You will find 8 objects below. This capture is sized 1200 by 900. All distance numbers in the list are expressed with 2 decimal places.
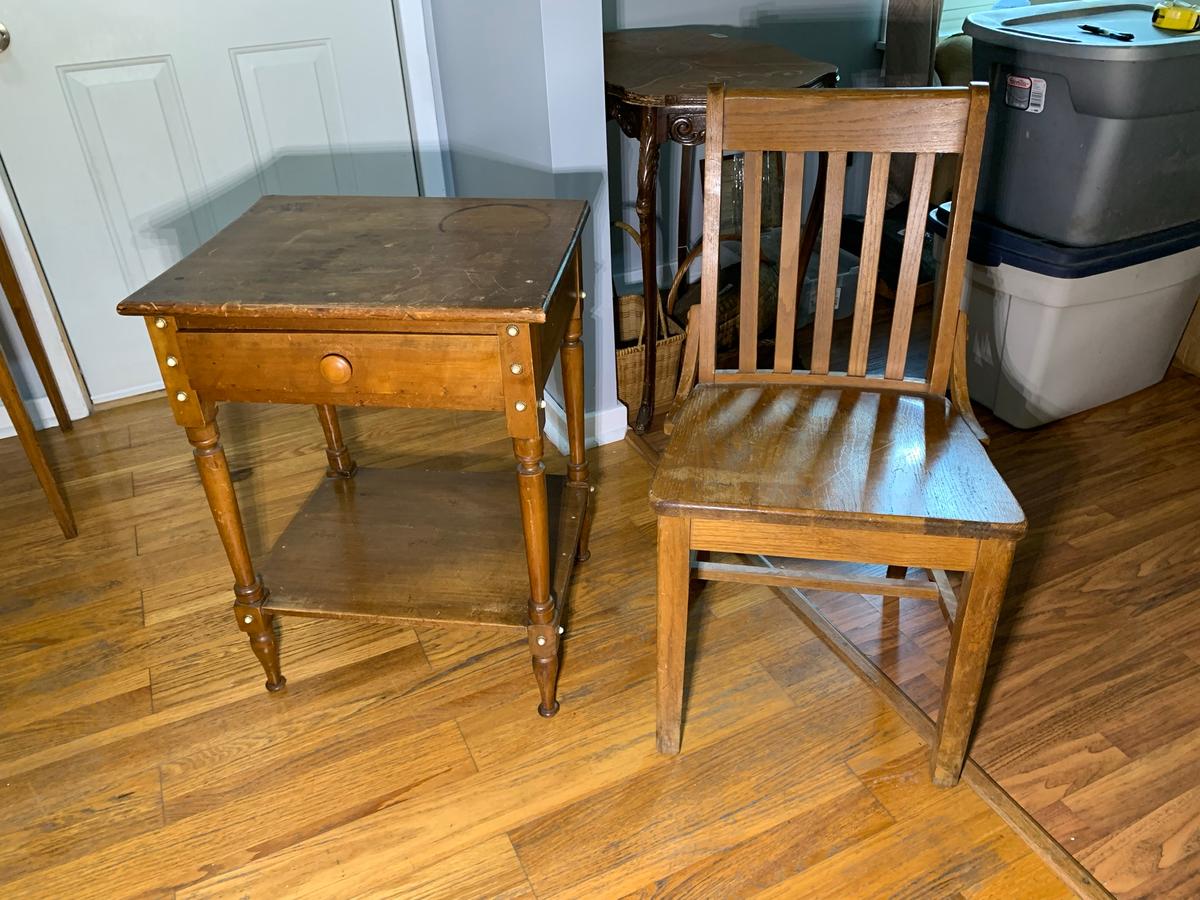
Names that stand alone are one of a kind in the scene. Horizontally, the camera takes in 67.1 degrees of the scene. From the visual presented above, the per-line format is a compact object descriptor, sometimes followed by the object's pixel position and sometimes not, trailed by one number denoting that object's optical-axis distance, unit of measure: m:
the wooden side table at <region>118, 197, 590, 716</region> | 1.15
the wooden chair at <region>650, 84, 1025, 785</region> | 1.15
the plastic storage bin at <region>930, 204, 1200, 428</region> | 2.02
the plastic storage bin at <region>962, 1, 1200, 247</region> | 1.82
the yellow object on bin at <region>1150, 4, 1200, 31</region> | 1.88
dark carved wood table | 1.79
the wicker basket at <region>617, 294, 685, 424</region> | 2.19
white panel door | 2.05
